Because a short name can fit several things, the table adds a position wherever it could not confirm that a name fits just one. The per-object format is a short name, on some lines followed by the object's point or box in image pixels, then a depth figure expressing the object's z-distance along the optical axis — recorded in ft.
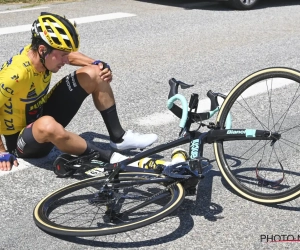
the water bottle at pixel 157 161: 14.96
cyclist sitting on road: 15.15
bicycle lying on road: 13.70
